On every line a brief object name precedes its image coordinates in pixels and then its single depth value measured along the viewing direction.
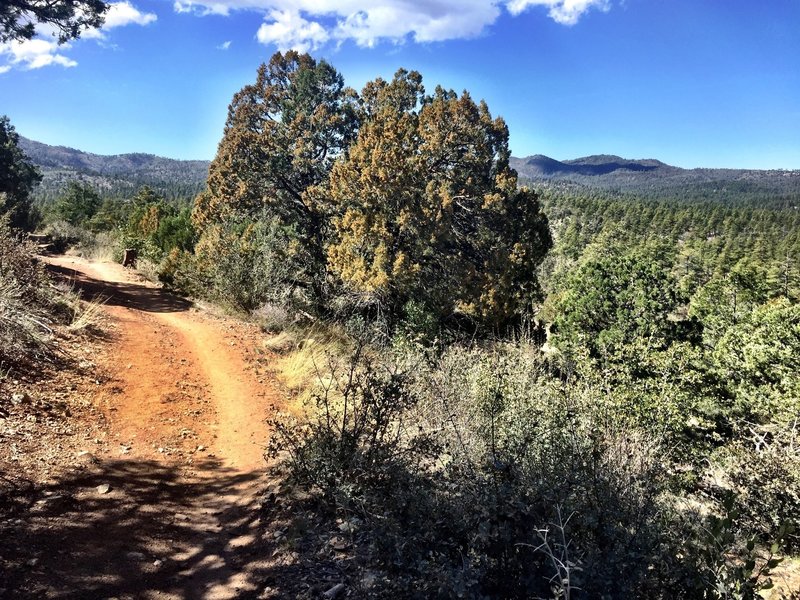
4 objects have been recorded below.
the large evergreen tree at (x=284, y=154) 15.86
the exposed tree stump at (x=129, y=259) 18.41
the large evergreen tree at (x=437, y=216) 12.34
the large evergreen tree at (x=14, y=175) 28.48
